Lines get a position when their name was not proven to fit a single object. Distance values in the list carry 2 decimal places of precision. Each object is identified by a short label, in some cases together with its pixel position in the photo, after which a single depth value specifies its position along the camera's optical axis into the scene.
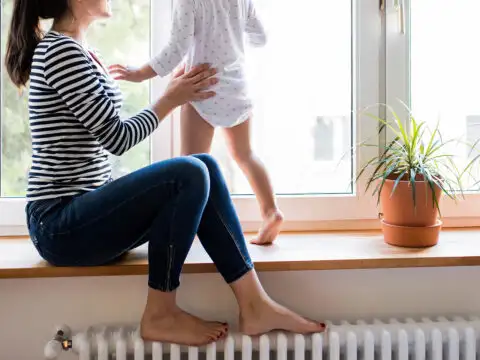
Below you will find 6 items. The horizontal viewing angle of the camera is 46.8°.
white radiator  1.33
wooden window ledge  1.36
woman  1.29
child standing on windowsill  1.48
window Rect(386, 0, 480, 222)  1.77
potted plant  1.51
